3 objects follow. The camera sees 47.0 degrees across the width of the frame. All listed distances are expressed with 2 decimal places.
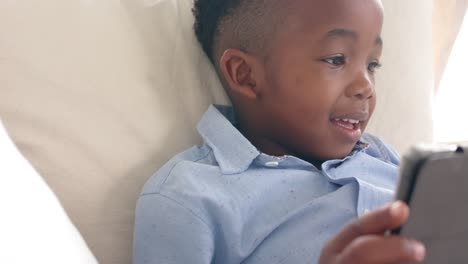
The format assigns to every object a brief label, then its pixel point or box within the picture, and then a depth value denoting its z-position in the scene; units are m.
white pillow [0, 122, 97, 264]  0.43
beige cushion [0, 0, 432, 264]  0.71
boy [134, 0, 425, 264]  0.68
